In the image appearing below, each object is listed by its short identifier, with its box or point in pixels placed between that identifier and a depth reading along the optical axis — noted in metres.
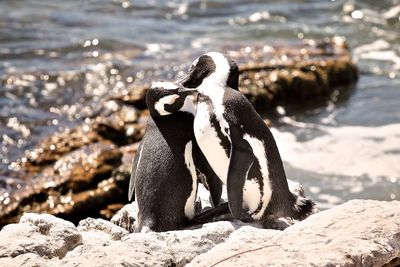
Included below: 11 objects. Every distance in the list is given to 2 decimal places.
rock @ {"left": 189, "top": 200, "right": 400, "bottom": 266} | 6.75
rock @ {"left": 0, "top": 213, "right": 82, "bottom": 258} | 7.37
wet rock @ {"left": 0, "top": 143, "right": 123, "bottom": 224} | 13.03
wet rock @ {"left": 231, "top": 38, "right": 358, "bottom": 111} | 18.66
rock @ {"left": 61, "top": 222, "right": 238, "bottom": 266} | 6.94
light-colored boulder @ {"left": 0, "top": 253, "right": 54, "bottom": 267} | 7.05
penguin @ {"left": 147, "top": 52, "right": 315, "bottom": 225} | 8.08
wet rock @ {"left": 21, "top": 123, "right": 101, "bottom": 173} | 14.59
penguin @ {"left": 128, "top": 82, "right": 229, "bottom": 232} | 8.32
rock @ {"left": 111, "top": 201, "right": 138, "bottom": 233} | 9.16
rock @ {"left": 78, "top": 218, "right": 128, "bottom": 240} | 8.09
